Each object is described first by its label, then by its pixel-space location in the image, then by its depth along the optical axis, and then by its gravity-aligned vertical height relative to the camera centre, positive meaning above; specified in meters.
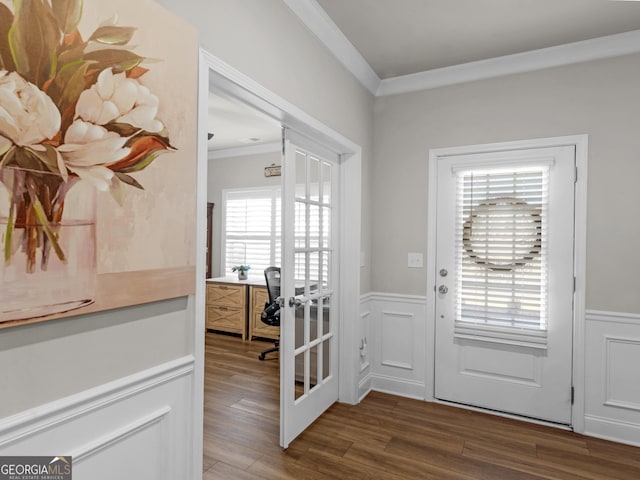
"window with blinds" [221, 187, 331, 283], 5.33 +0.14
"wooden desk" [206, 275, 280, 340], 4.81 -0.92
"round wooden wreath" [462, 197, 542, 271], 2.74 +0.11
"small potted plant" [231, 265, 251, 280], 5.28 -0.47
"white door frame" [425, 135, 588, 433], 2.59 -0.12
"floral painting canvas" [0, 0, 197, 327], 0.94 +0.24
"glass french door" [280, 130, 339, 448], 2.32 -0.33
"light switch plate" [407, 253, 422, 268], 3.10 -0.17
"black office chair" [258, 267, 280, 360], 4.01 -0.71
